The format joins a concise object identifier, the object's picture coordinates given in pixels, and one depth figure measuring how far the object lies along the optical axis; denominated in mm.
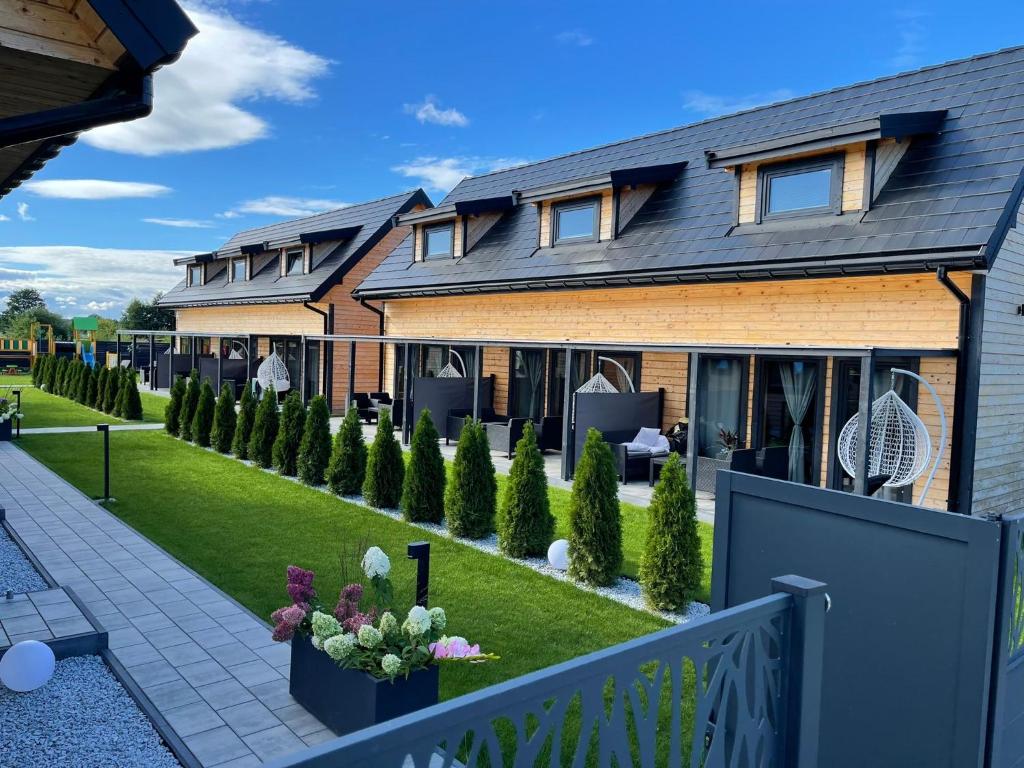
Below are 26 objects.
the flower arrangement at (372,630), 3906
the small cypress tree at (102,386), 20188
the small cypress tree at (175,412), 15664
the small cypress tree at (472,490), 8328
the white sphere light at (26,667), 4098
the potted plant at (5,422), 14508
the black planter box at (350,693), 3842
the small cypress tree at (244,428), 12961
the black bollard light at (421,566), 4695
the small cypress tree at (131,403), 18656
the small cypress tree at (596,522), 6758
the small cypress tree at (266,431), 12258
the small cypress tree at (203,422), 14492
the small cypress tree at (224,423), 13727
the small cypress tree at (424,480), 8992
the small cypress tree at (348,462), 10375
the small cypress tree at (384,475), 9711
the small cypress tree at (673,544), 6129
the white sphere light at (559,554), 7137
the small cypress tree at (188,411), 15188
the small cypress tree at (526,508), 7664
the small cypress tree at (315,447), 11008
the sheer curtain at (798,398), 11453
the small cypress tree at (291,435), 11586
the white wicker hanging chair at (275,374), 20298
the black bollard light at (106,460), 9547
